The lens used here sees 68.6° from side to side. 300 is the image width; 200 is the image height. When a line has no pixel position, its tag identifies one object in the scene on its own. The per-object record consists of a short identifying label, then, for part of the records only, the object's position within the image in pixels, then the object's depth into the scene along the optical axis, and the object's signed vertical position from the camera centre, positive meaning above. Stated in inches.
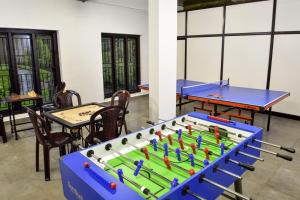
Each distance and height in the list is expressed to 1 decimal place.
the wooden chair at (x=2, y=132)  148.8 -46.1
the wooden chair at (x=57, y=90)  176.4 -22.4
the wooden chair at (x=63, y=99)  141.7 -23.1
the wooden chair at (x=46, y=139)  100.2 -37.1
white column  132.8 +4.2
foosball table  46.1 -25.8
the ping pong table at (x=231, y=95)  135.8 -23.2
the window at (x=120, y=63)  263.9 +0.2
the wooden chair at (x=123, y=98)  133.3 -21.3
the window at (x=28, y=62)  187.6 +1.4
